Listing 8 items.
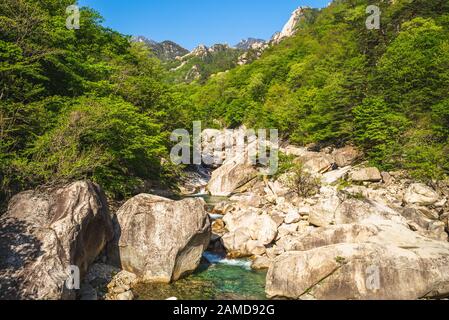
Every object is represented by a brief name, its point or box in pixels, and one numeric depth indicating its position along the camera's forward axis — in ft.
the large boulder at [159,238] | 47.62
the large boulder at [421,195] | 70.44
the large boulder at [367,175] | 85.40
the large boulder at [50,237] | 34.53
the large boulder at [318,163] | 105.09
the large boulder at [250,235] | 59.16
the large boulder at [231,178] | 111.65
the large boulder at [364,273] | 39.06
